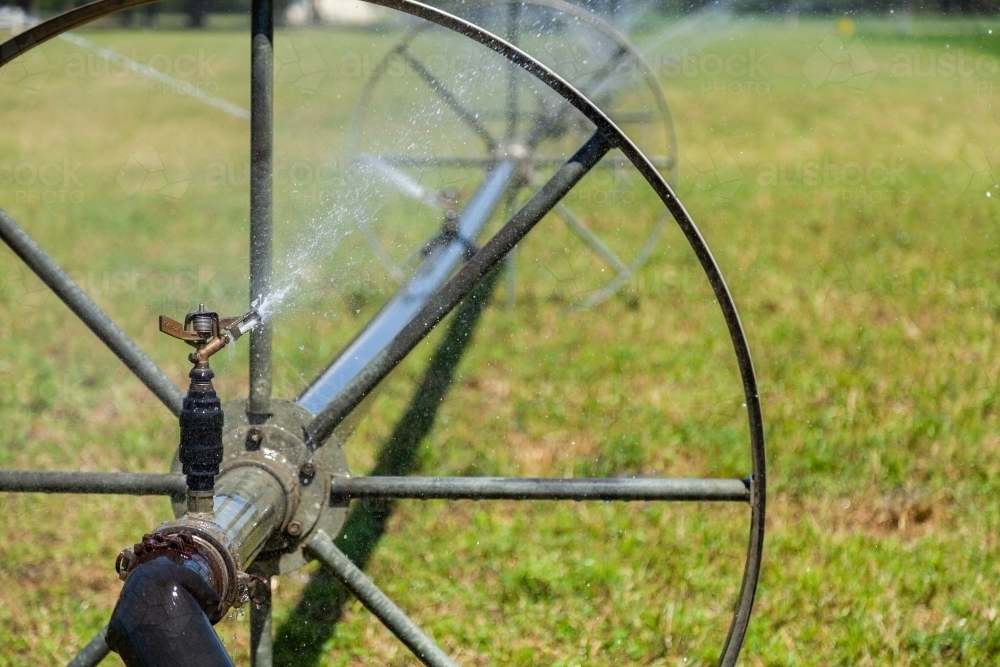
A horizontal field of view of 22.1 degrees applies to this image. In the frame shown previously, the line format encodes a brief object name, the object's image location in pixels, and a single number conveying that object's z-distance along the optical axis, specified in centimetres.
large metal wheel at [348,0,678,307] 493
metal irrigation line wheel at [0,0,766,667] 392
